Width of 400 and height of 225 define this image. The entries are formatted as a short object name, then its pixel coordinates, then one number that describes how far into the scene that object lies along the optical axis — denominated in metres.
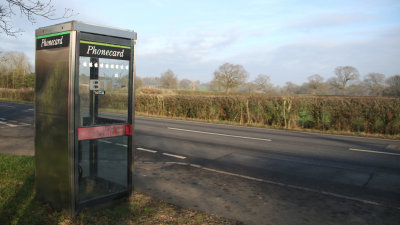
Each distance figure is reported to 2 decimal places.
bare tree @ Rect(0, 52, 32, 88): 42.59
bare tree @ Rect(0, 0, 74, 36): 5.97
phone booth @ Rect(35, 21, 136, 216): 4.00
